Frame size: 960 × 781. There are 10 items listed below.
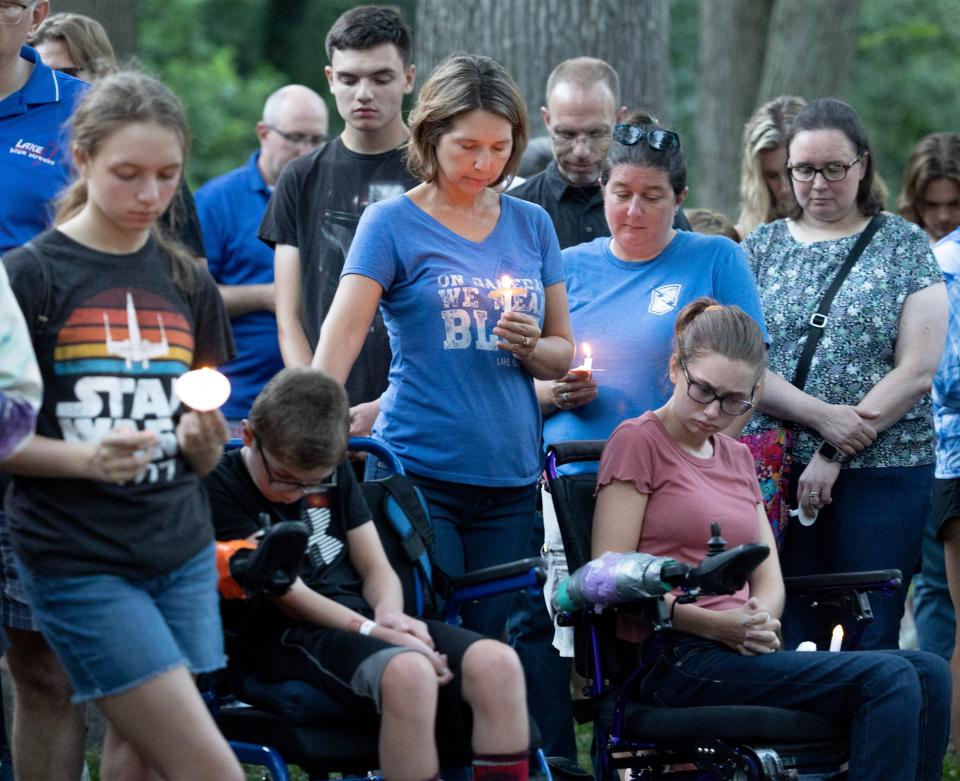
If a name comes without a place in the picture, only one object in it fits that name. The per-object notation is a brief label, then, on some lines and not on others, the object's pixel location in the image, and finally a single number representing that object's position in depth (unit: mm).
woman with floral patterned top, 9633
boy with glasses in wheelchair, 6992
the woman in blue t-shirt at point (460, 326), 8258
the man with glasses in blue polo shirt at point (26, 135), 7719
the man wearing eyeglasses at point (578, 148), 10695
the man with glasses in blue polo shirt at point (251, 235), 11836
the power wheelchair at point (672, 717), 7723
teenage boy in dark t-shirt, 9875
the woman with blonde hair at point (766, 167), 11477
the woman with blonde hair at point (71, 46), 10328
